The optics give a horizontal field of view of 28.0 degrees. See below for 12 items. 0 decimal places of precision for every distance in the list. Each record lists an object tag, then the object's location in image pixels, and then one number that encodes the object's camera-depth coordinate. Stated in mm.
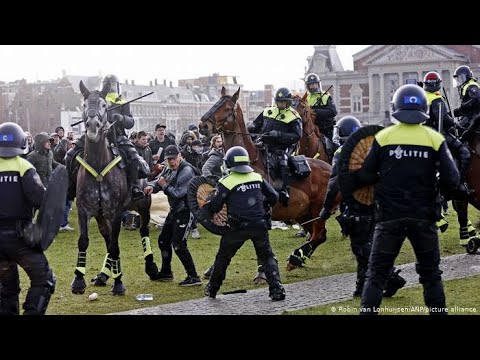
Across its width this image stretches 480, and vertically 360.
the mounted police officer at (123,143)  13438
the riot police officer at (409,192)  9172
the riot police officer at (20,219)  9805
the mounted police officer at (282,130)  14258
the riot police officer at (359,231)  11414
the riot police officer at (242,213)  11844
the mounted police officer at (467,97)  15328
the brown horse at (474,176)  15000
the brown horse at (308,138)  17766
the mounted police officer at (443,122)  14375
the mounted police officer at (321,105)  19203
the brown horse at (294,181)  13727
